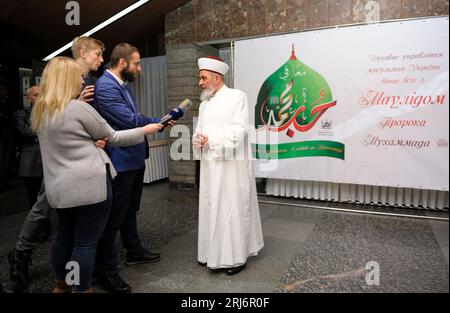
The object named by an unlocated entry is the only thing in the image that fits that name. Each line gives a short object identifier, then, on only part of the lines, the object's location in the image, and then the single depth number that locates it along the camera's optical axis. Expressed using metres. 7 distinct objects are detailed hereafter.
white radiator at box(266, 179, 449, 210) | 3.53
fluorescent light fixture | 4.28
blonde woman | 1.56
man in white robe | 2.23
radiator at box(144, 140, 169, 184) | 5.15
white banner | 3.29
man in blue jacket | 2.03
